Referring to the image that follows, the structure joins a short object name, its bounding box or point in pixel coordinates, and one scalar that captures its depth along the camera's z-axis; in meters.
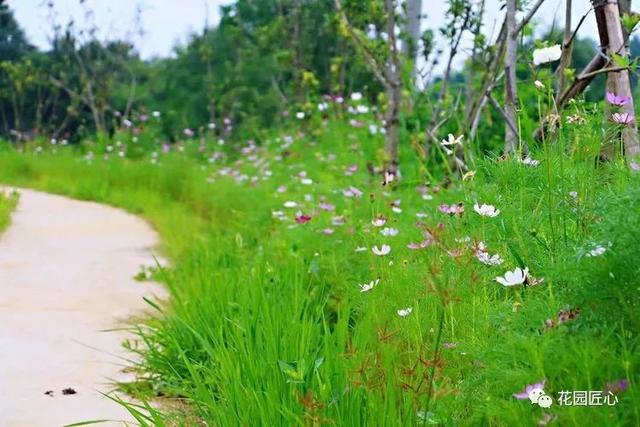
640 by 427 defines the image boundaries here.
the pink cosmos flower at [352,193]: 4.65
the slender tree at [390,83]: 6.25
